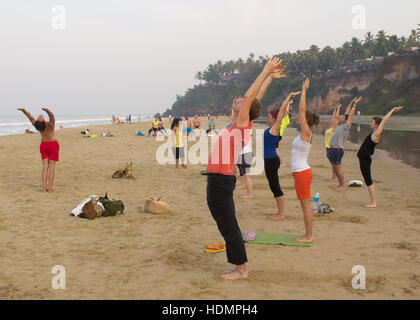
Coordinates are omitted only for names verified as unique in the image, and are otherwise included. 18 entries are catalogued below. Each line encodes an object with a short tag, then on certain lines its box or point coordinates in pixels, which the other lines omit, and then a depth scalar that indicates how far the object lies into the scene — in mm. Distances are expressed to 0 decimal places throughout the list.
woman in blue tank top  6781
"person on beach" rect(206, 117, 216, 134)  27400
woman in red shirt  4023
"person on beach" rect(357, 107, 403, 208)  7898
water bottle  7597
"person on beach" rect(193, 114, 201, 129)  27892
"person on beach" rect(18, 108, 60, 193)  8852
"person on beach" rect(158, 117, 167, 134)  26897
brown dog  11250
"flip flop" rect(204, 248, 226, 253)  5215
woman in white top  5422
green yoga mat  5461
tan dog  7230
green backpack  6965
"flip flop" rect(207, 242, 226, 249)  5328
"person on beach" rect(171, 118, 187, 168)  12744
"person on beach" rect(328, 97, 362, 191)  9877
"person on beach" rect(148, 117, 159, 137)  27141
